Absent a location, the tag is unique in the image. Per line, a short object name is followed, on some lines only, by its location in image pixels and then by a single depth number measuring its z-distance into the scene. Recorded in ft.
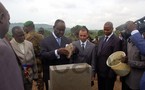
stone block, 4.22
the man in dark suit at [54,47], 5.50
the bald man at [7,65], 2.54
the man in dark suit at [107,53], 6.74
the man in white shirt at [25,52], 6.00
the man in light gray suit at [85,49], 6.44
